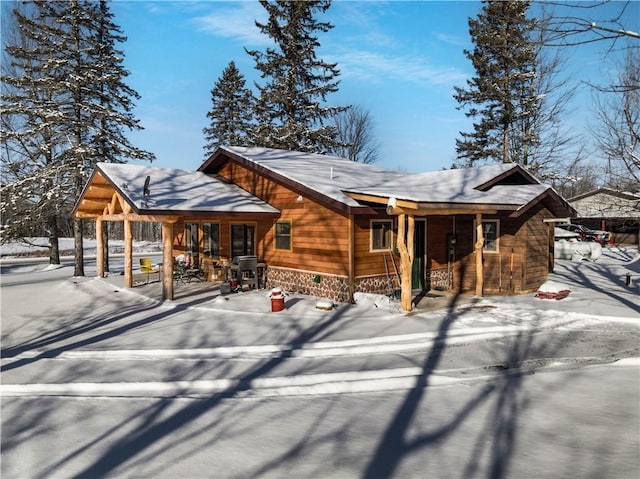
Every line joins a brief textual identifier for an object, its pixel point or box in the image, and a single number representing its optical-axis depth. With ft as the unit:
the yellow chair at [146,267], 49.37
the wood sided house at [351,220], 35.96
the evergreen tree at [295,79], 82.43
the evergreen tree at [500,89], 76.89
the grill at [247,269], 42.06
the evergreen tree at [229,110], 111.75
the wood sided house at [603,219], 107.96
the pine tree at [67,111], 60.70
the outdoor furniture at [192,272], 48.03
